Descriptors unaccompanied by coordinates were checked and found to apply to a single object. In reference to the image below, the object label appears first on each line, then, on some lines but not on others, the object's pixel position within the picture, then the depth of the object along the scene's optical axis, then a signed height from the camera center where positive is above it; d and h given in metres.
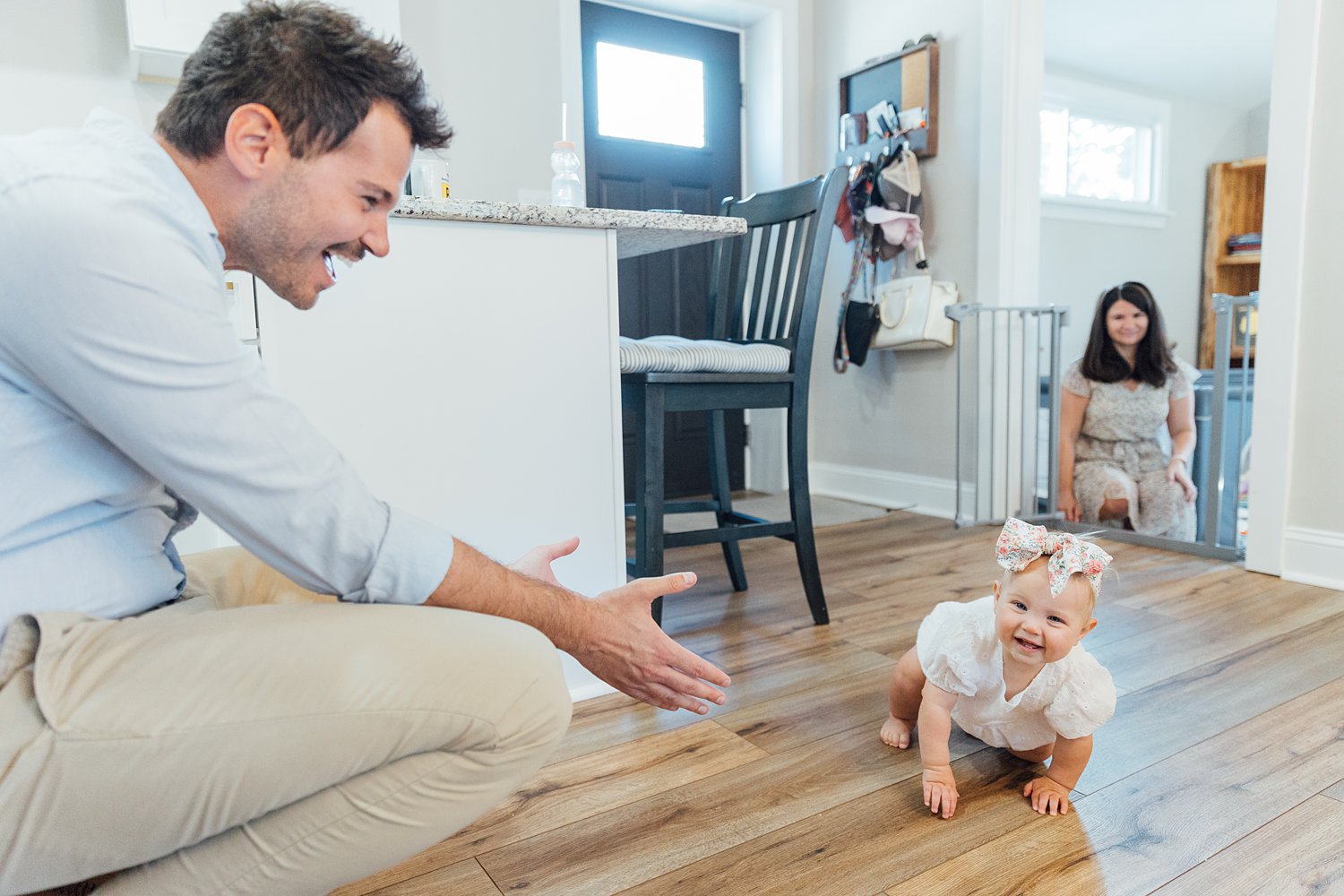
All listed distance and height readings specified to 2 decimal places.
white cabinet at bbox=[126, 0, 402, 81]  2.12 +0.77
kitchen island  1.36 -0.04
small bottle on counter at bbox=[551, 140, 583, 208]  1.83 +0.34
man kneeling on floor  0.63 -0.17
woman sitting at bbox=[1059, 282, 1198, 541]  2.81 -0.27
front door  3.47 +0.81
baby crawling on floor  1.12 -0.44
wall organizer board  3.17 +0.92
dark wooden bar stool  1.71 -0.05
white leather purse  3.15 +0.10
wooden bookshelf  5.50 +0.71
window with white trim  4.82 +1.04
